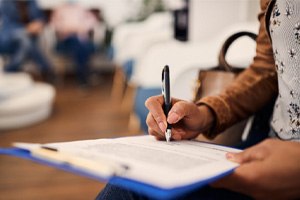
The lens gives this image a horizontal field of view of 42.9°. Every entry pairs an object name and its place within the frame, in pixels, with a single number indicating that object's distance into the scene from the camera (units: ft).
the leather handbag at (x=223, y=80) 2.72
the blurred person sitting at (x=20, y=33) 12.46
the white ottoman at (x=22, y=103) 8.75
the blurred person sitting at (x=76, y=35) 13.76
